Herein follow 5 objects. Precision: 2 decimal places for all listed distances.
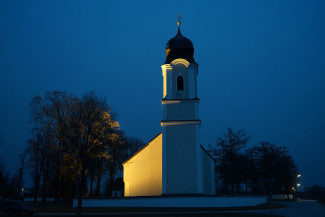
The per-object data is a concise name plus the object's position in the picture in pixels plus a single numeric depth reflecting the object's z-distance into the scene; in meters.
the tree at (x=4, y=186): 61.16
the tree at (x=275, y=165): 62.41
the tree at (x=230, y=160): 52.88
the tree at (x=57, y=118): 38.41
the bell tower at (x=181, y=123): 32.00
